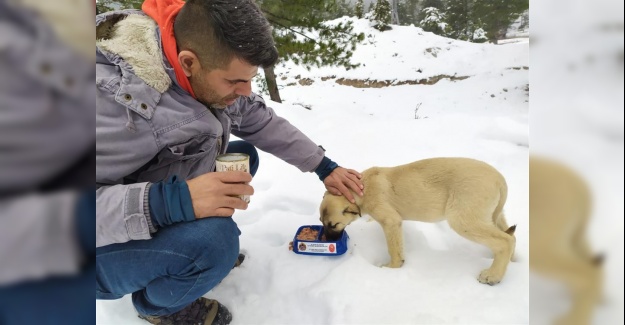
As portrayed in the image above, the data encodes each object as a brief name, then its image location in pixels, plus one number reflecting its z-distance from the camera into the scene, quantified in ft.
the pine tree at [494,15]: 34.47
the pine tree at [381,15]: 60.70
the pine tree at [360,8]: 62.56
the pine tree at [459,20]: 55.11
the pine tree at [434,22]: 60.91
